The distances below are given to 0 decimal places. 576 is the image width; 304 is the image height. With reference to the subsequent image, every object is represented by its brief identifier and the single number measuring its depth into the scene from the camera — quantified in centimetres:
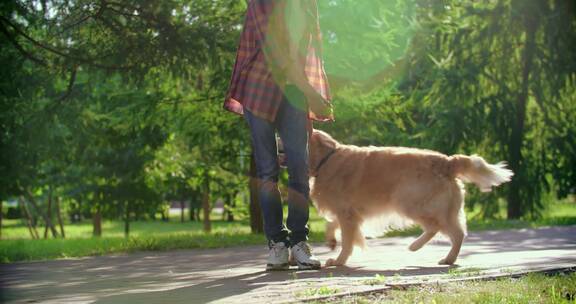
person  497
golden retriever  564
